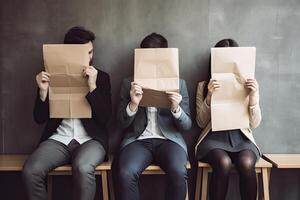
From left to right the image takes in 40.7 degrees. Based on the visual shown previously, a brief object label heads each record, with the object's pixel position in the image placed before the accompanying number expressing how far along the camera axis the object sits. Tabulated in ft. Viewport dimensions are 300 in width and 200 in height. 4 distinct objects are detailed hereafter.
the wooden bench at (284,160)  7.38
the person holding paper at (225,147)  6.98
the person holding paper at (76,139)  6.77
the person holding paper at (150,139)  6.73
